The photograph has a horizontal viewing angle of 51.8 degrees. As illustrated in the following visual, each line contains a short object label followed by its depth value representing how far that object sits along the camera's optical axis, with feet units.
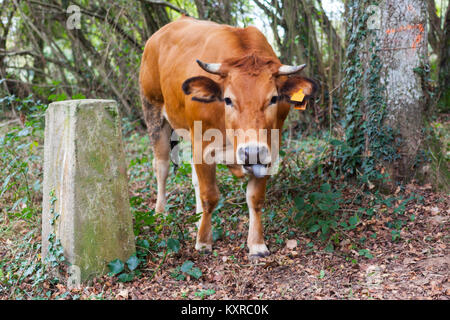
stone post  11.54
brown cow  12.08
